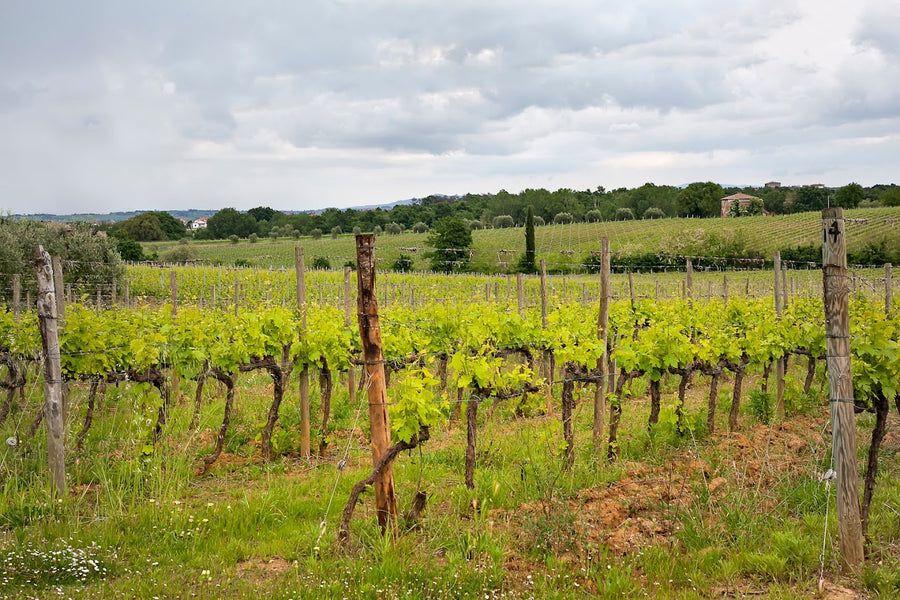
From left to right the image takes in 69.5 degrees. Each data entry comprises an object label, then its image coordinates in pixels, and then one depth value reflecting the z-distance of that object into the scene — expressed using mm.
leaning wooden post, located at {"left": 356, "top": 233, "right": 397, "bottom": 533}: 5152
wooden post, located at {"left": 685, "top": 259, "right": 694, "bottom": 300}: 12967
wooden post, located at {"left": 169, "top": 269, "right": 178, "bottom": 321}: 11138
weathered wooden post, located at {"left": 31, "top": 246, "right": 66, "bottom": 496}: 5926
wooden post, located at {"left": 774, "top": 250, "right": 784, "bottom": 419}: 9664
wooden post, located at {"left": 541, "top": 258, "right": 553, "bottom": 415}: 9894
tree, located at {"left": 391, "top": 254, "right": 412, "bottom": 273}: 50256
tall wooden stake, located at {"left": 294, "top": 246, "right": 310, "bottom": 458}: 7930
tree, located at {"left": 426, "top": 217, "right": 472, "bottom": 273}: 57375
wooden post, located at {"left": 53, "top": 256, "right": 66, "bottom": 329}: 9375
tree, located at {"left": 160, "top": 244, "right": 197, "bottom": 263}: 54691
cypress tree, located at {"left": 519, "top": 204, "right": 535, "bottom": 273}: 50781
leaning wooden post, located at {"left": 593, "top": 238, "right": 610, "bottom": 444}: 7484
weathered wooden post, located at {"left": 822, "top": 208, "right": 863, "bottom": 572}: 4477
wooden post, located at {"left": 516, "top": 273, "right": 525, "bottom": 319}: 11984
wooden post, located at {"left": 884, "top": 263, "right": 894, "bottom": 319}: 15125
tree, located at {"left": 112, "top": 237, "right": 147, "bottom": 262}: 53906
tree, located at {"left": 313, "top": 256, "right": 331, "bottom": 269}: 51738
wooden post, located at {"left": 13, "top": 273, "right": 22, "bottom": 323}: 12454
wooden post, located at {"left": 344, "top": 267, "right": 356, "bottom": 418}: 10008
